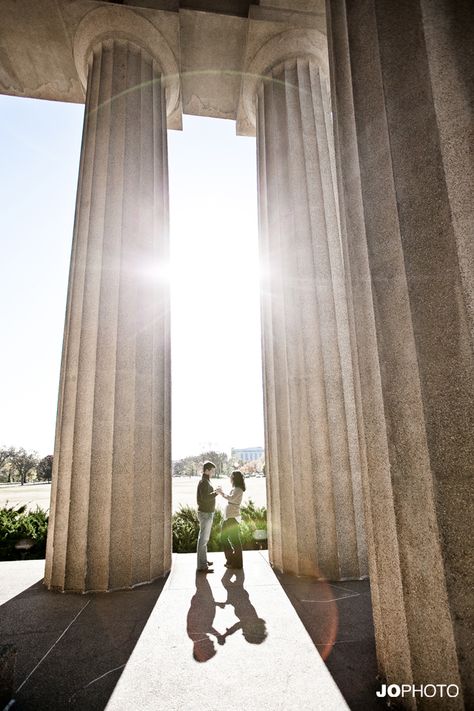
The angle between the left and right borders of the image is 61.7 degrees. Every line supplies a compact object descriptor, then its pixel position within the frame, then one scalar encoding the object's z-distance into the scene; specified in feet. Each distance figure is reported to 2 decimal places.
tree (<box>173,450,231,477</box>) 419.72
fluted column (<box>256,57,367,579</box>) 34.68
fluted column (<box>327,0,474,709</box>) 12.85
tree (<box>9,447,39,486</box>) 402.11
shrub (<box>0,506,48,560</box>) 43.88
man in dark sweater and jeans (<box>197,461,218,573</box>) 35.76
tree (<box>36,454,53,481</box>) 361.82
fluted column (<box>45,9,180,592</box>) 32.50
